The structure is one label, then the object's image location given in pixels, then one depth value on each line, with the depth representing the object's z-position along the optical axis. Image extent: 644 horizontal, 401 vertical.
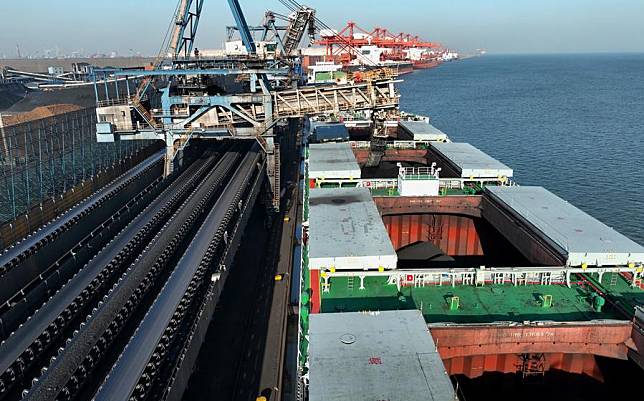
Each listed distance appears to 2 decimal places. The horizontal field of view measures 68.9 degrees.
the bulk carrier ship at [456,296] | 15.20
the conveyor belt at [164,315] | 17.83
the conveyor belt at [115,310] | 18.14
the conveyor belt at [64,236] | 25.66
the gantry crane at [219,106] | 42.62
